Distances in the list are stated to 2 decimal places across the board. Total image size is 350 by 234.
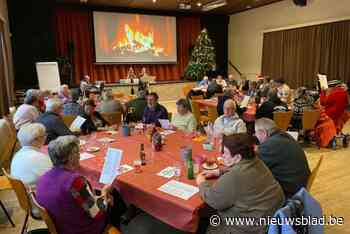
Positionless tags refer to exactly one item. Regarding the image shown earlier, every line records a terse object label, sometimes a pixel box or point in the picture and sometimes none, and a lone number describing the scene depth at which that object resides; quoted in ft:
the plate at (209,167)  7.22
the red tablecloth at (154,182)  5.68
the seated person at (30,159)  7.29
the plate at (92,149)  9.23
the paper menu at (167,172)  7.01
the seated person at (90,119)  12.64
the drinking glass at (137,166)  7.28
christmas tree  38.70
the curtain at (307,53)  28.67
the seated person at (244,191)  5.16
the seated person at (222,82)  30.28
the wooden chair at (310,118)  16.03
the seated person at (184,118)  12.75
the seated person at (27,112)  14.65
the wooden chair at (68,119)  14.88
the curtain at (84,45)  34.68
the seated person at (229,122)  10.90
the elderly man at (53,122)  11.00
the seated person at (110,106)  16.16
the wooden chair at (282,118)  15.42
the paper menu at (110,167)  6.79
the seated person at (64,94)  19.76
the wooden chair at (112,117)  15.75
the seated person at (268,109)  15.38
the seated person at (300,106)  16.83
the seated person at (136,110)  15.93
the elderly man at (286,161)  6.81
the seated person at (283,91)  19.15
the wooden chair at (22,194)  6.50
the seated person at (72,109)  15.51
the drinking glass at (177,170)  6.92
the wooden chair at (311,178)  6.73
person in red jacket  17.69
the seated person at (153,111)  13.91
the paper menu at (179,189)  6.01
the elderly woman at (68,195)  5.44
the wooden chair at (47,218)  5.31
